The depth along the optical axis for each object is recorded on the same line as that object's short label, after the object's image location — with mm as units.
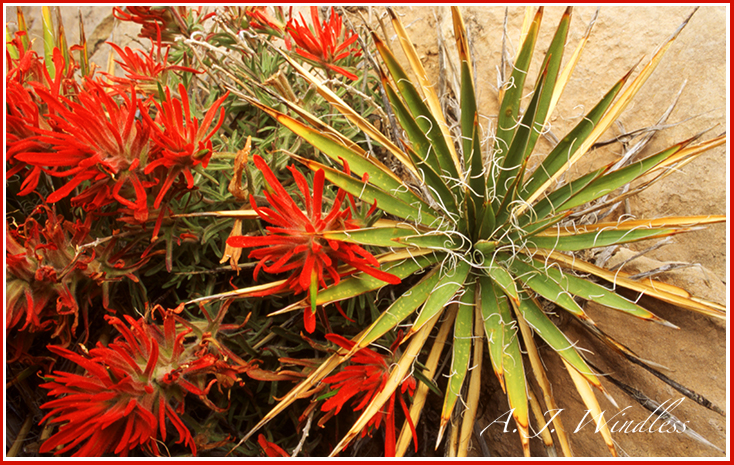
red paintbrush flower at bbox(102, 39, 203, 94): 454
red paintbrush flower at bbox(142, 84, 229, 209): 402
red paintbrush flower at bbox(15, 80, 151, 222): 403
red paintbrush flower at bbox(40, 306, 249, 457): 396
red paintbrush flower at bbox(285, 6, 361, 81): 464
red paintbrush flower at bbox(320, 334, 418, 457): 415
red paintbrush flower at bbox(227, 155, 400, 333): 388
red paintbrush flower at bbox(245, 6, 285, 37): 493
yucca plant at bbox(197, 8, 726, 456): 417
